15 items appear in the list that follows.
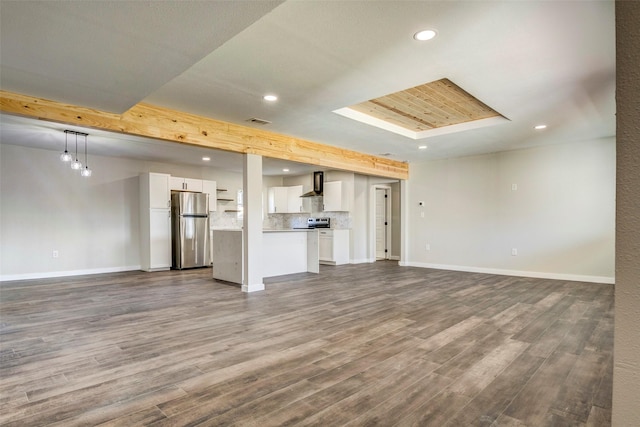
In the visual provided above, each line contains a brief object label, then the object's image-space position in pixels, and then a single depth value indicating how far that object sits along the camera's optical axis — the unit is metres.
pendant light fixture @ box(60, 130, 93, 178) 5.17
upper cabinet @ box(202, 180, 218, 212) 8.24
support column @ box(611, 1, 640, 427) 0.63
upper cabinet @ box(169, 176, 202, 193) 7.70
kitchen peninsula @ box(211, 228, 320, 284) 5.81
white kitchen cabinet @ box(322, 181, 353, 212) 8.53
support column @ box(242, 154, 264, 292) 5.04
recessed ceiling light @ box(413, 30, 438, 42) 2.42
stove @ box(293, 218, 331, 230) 9.16
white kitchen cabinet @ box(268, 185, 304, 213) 9.47
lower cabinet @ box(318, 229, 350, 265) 8.25
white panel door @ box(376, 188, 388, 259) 9.89
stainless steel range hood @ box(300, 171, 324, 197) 8.88
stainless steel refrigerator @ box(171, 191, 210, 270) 7.59
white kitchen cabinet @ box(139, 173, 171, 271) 7.21
